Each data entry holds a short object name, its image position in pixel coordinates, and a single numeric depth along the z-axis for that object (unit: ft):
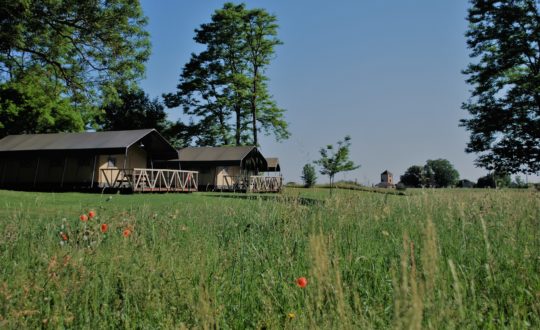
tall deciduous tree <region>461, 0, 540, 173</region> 66.28
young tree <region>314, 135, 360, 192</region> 129.59
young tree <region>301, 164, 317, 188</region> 151.10
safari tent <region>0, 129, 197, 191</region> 84.38
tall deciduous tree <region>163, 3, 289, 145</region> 128.88
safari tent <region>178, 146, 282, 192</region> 114.93
